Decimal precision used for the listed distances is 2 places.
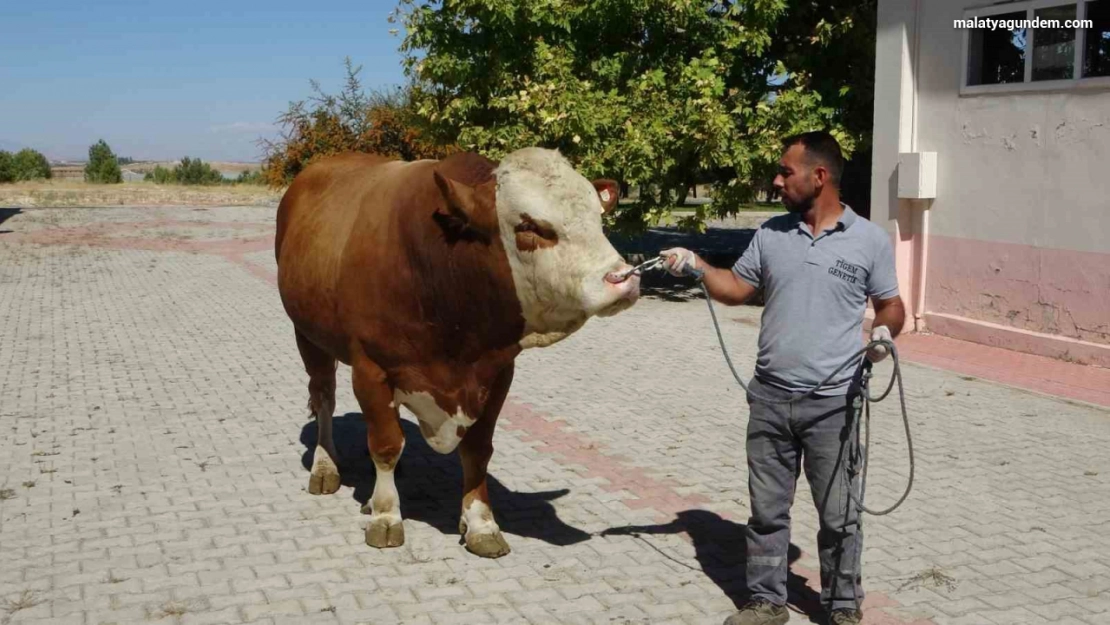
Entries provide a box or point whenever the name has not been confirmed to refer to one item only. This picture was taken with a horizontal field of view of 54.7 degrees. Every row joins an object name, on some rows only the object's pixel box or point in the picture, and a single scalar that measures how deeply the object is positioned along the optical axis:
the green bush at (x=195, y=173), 55.81
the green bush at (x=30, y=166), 52.88
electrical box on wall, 11.91
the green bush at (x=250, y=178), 50.88
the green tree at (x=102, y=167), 53.50
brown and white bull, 4.40
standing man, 4.30
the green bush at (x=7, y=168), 51.69
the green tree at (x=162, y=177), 56.28
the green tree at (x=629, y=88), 13.33
